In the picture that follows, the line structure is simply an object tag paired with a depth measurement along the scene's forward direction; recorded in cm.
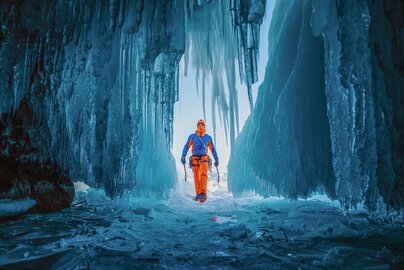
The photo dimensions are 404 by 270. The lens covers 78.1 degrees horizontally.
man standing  686
